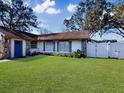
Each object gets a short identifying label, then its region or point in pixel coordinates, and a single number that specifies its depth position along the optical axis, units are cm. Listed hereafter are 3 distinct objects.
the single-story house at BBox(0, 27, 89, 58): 1129
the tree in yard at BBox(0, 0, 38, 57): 1784
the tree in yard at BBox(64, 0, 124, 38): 1442
